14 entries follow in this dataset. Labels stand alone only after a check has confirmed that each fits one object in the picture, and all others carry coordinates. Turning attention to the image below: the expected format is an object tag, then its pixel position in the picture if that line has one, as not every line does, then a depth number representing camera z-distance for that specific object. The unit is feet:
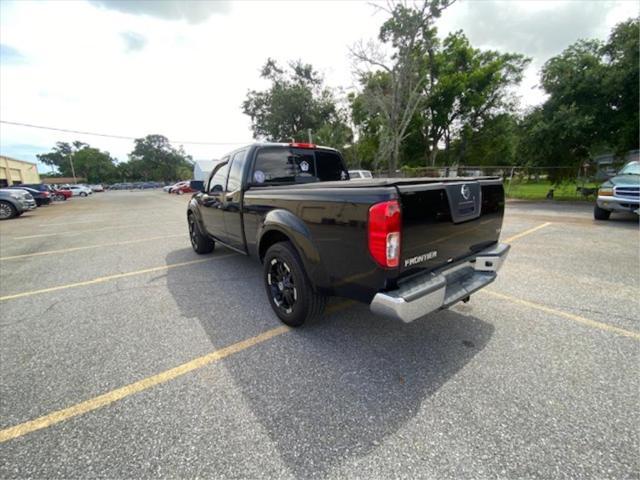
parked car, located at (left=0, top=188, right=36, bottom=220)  43.34
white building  128.63
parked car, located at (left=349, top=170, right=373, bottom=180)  54.24
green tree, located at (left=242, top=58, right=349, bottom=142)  113.80
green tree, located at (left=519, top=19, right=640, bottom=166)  41.89
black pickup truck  6.59
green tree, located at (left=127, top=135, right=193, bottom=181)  293.84
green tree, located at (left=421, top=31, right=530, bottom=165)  90.02
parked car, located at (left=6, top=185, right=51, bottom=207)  69.26
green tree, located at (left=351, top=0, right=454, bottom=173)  63.05
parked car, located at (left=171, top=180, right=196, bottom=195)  122.11
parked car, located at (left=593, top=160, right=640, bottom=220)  23.35
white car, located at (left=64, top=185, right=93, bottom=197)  138.23
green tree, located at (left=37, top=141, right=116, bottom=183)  290.35
